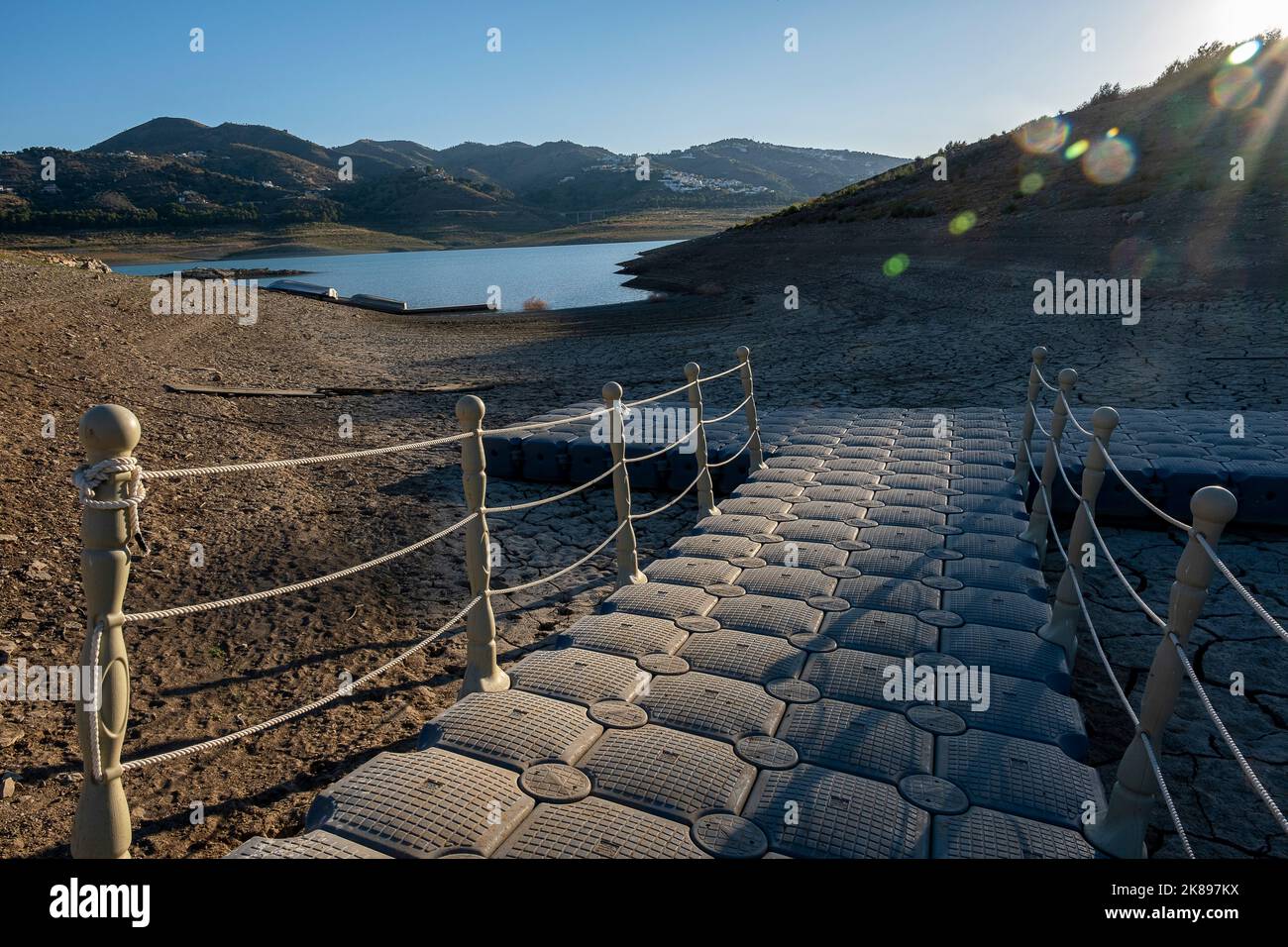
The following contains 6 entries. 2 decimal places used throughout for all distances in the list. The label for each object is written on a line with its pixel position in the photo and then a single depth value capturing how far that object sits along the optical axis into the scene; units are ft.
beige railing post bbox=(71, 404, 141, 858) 5.61
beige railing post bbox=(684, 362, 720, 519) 18.34
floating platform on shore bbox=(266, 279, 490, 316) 83.97
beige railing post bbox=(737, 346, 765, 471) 22.24
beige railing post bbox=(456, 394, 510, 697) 10.27
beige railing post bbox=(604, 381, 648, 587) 14.48
